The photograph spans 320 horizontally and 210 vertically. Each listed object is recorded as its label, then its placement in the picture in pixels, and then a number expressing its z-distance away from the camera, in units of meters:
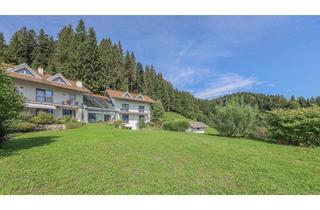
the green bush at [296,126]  8.96
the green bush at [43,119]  13.77
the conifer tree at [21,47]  32.91
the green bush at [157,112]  30.26
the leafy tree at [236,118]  11.86
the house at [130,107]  26.36
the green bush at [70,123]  14.68
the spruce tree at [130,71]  43.35
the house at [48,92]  16.10
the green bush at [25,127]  11.58
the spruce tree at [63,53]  30.35
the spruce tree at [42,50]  35.00
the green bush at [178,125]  21.68
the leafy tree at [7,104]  5.81
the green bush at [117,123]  20.82
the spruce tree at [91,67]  30.11
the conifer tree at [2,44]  32.62
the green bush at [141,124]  26.23
